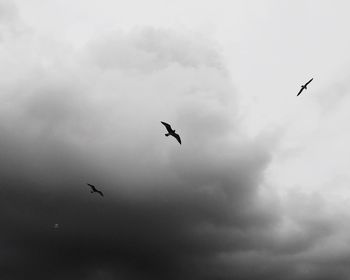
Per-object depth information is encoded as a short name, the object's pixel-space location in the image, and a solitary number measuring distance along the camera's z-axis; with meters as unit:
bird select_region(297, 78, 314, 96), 103.38
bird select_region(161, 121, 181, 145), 77.26
